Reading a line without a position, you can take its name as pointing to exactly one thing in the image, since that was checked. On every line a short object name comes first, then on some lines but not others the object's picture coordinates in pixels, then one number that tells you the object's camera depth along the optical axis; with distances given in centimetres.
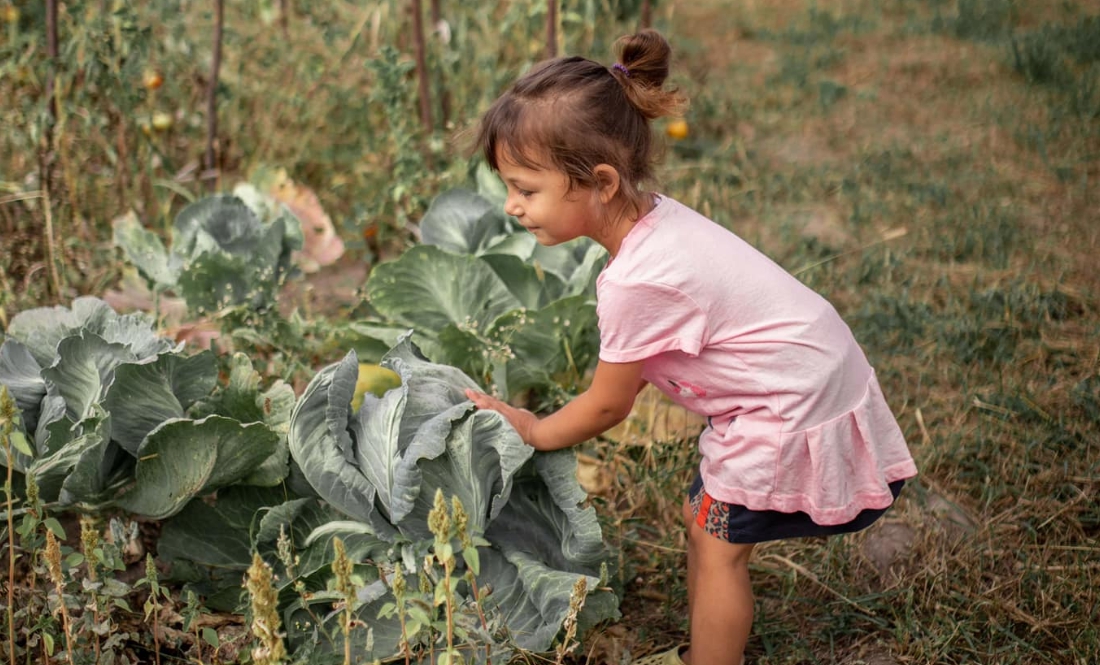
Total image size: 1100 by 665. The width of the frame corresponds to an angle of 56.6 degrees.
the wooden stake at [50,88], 295
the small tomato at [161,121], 362
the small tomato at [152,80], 354
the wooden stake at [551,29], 305
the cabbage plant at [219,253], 262
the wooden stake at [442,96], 354
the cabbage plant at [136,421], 188
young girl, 165
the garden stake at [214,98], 323
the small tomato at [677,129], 400
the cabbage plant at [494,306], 242
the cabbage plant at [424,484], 180
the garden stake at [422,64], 319
